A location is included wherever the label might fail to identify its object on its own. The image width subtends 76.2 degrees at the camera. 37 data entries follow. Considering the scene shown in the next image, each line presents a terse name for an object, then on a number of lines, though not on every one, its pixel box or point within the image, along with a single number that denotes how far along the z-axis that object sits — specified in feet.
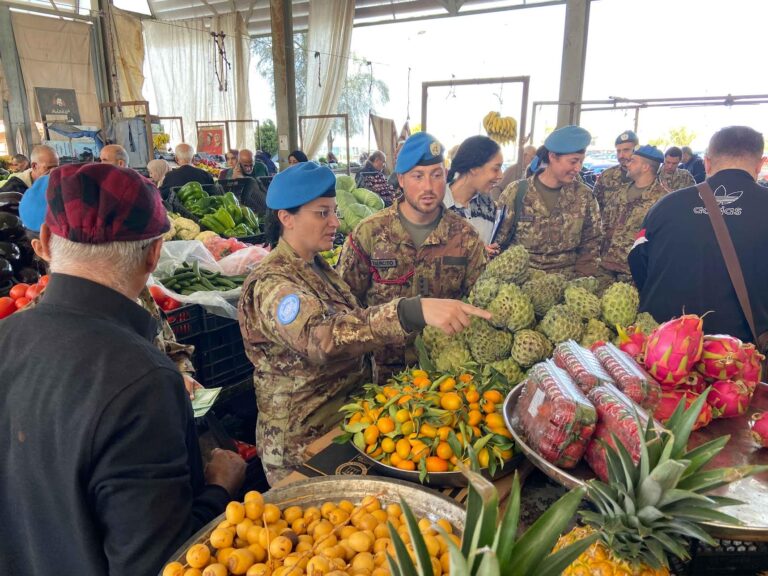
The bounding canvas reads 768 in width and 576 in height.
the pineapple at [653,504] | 3.14
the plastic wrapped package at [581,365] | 4.66
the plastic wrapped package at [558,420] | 4.09
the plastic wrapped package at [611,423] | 3.88
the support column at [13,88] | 40.06
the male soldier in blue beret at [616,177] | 18.75
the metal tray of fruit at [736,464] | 3.46
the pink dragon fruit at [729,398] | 4.84
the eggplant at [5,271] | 10.20
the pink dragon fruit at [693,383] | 4.93
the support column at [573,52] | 29.84
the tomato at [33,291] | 8.68
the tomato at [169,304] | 10.09
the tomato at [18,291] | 9.24
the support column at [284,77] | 33.35
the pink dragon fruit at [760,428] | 4.43
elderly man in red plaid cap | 3.63
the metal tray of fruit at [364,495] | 4.05
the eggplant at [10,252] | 10.52
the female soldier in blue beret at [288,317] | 6.14
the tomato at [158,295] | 10.14
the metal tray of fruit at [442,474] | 4.80
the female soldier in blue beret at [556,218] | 12.89
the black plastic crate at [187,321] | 9.90
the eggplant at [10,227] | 10.89
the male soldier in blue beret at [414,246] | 8.96
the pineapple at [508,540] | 2.56
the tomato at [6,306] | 8.75
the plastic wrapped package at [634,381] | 4.48
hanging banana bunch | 30.63
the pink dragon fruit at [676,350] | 4.79
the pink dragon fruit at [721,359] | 4.86
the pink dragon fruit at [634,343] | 5.33
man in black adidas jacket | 8.78
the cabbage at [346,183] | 23.49
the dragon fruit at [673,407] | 4.65
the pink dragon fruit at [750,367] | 4.99
